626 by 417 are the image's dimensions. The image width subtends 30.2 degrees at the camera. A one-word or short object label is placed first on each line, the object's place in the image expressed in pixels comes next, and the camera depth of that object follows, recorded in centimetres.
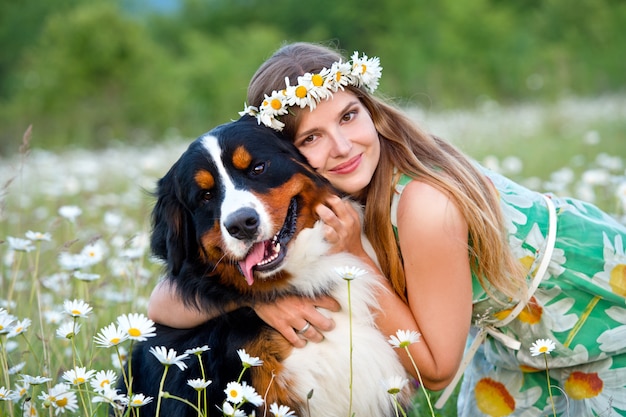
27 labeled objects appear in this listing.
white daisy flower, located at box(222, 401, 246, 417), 131
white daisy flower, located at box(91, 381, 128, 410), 133
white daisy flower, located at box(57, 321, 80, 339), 138
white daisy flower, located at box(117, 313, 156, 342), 133
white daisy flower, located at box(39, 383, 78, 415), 143
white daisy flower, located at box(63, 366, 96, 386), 137
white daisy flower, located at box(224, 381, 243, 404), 132
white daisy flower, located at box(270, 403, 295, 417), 134
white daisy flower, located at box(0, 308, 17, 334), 145
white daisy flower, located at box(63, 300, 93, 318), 142
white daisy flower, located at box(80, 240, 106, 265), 170
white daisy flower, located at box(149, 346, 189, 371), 132
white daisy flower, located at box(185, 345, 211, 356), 136
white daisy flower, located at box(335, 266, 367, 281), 134
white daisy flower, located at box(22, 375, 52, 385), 139
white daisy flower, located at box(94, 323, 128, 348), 134
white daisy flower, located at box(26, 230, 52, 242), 169
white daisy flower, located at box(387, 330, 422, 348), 136
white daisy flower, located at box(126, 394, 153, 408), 134
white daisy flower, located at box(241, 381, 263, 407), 132
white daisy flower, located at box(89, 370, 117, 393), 137
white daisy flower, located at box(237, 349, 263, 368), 137
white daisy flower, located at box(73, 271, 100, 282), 164
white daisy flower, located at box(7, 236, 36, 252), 168
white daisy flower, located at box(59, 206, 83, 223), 180
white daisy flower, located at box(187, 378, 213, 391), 134
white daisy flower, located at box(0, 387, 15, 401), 141
